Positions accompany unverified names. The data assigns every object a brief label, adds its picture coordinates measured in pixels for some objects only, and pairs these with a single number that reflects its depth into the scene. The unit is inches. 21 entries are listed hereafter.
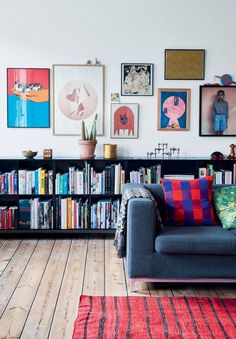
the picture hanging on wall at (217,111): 203.3
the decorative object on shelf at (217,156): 197.7
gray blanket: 140.2
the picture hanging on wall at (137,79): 201.5
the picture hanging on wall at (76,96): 201.8
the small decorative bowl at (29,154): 194.1
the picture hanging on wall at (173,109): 203.3
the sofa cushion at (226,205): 147.1
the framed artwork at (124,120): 203.5
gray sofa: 134.1
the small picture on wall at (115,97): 203.0
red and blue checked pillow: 152.2
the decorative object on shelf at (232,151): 200.2
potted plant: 194.7
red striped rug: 108.4
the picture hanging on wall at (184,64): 201.5
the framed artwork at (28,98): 201.2
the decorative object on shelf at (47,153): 196.9
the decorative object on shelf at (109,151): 196.4
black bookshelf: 195.5
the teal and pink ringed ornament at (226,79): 202.5
